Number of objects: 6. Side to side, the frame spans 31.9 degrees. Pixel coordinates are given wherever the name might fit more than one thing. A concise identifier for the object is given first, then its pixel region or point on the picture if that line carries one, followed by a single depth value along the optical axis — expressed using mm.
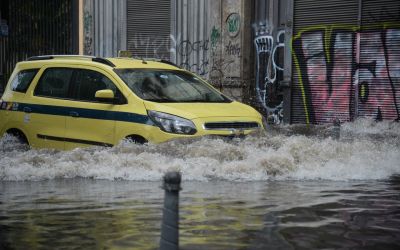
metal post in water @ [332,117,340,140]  13048
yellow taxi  9609
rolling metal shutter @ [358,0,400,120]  15578
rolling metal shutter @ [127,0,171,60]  20500
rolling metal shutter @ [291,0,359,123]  16469
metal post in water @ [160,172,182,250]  4457
